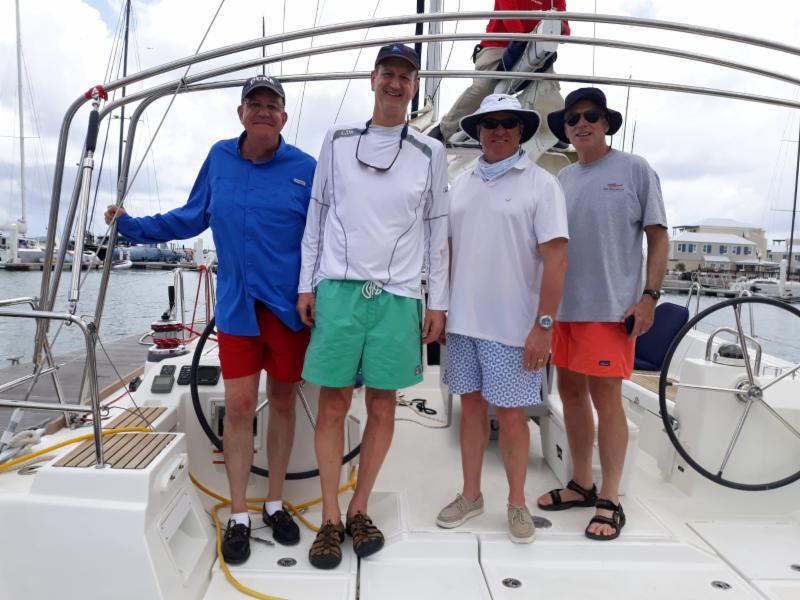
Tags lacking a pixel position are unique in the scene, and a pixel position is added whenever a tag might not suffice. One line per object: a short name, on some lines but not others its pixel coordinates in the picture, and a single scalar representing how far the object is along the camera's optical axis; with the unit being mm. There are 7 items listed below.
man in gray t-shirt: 2014
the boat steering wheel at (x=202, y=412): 2223
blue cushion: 3611
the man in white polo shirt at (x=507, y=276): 1879
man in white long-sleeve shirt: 1829
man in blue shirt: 1909
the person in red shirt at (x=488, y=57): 2852
